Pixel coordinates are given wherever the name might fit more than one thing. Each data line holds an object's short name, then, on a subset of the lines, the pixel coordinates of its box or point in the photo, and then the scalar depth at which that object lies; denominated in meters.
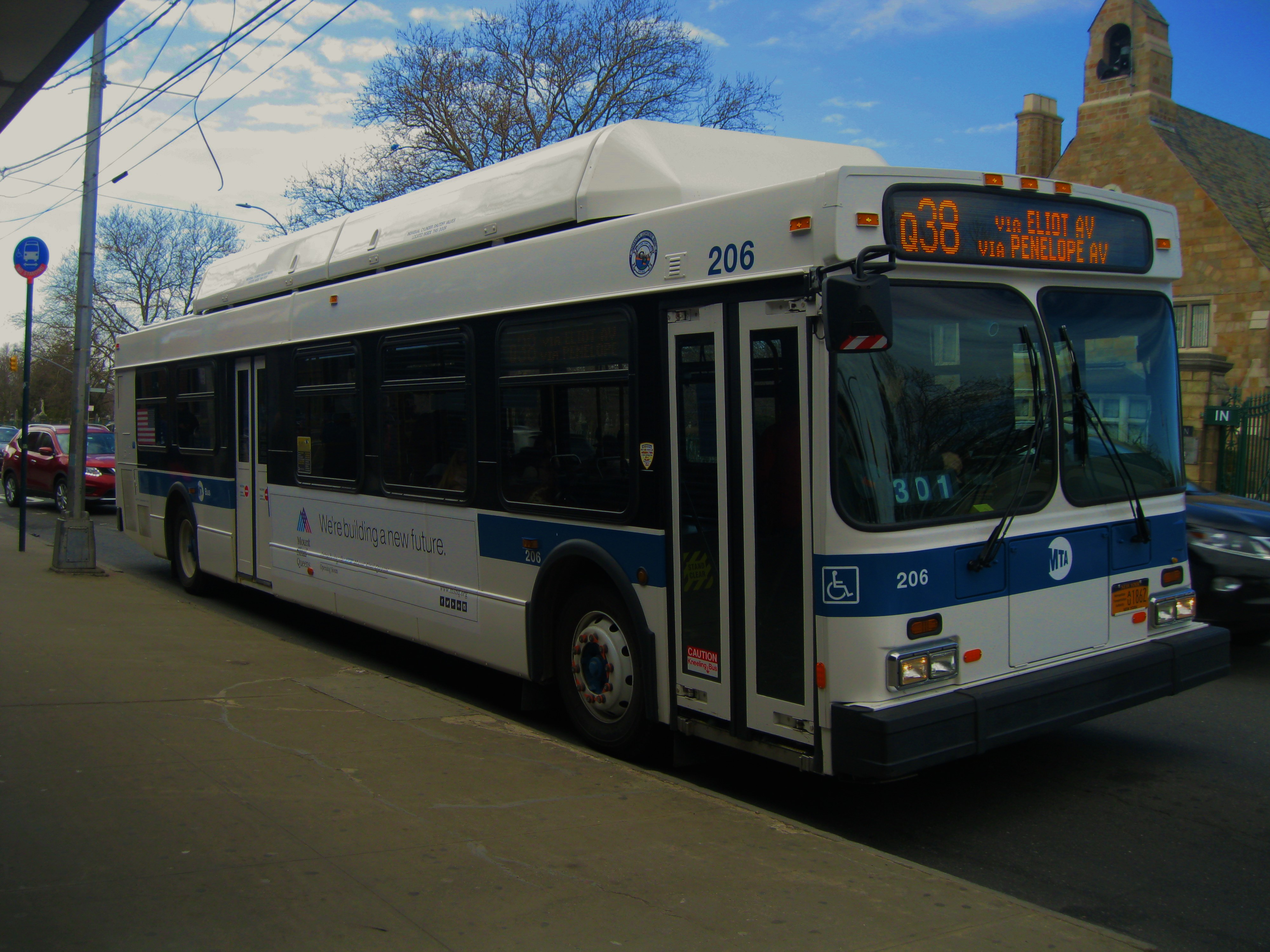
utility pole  12.69
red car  21.27
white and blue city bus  4.62
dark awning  4.75
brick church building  27.33
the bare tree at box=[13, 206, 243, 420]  59.91
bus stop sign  13.23
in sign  20.19
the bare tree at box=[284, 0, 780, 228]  31.39
